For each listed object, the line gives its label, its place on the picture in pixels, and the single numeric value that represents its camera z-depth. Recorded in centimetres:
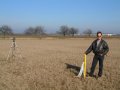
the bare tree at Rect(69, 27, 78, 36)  8735
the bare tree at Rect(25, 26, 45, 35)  9080
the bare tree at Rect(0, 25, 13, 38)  6436
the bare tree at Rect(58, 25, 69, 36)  8568
